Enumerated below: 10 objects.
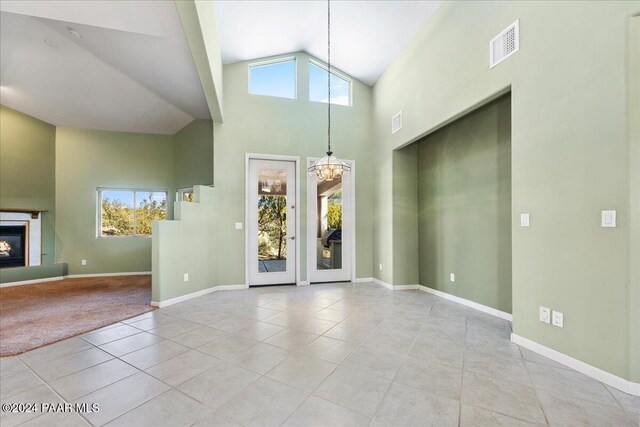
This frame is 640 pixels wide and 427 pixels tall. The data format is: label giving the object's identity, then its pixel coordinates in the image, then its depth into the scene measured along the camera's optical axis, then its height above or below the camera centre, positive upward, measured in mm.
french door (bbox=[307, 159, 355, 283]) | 5465 -254
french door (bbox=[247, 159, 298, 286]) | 5250 -108
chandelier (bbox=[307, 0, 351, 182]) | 4043 +703
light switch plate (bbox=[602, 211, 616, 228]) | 2010 -38
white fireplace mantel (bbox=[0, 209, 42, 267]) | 5680 -217
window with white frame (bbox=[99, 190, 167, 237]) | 6656 +147
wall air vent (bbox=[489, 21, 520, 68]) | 2705 +1699
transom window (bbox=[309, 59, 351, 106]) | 5609 +2629
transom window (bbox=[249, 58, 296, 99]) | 5328 +2663
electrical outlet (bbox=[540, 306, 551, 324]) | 2430 -874
